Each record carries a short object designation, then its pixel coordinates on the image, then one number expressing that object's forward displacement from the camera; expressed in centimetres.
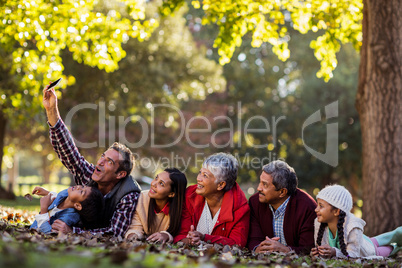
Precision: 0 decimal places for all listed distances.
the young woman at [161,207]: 655
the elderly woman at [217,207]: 655
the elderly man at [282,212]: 656
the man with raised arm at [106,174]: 653
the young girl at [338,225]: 619
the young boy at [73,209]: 632
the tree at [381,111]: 858
